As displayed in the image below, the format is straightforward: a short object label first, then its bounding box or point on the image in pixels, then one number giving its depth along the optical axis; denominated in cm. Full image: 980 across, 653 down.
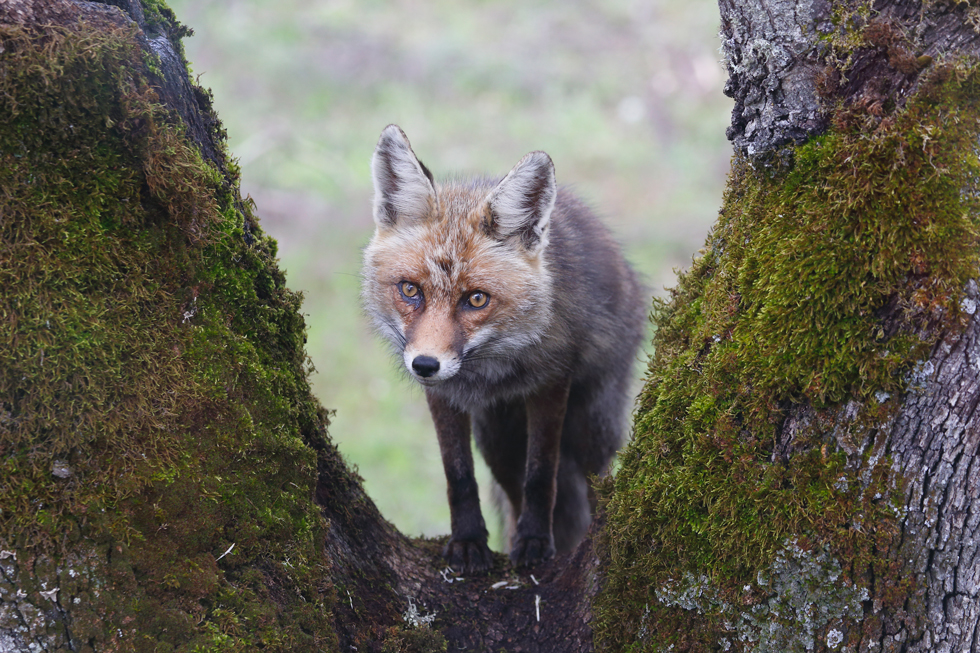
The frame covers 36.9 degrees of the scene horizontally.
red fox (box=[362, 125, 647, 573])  725
